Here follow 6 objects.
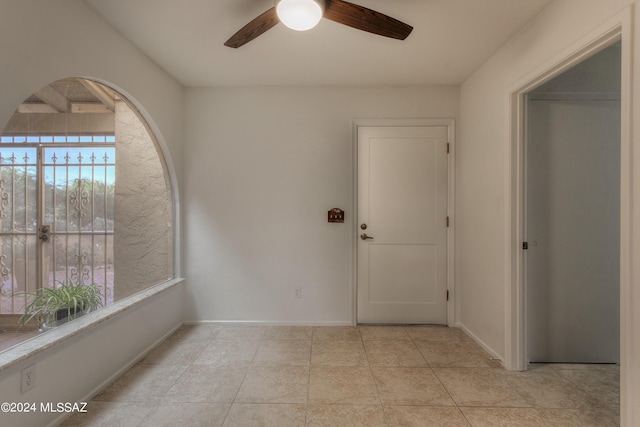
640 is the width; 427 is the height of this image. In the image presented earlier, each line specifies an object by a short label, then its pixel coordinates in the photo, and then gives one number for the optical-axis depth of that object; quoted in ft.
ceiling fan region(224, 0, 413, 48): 4.64
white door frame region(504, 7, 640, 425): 4.30
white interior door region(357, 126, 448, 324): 9.62
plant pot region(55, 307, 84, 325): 5.87
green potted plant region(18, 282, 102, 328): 5.64
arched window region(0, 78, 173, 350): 5.60
